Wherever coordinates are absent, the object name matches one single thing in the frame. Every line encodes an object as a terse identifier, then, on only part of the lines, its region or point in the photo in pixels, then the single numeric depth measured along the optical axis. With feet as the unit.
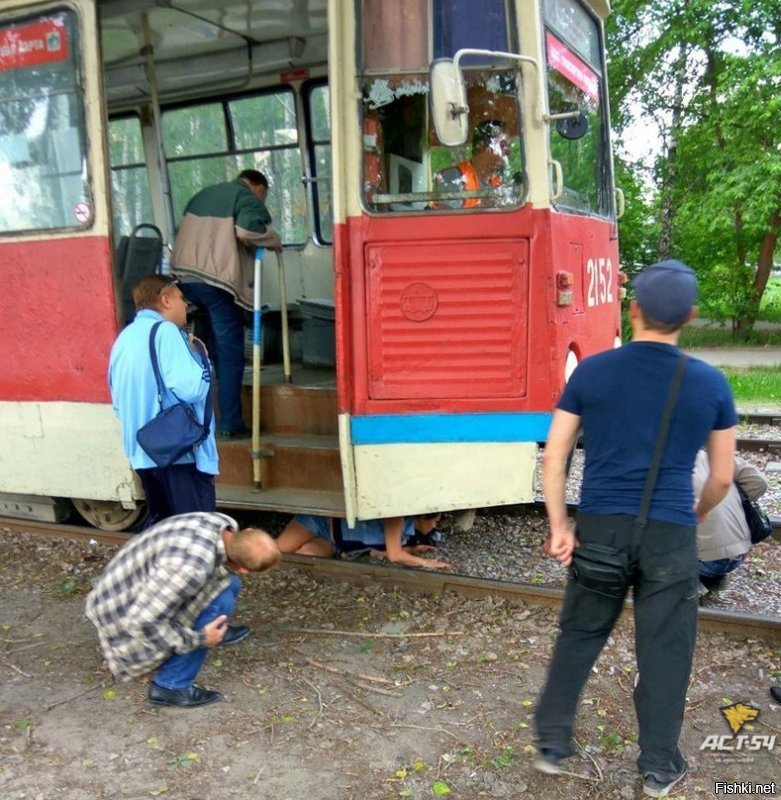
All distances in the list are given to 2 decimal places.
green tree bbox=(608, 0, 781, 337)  45.78
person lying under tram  14.99
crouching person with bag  12.45
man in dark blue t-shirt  8.41
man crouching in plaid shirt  10.14
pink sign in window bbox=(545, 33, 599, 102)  13.17
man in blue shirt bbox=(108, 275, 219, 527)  12.34
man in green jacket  15.89
